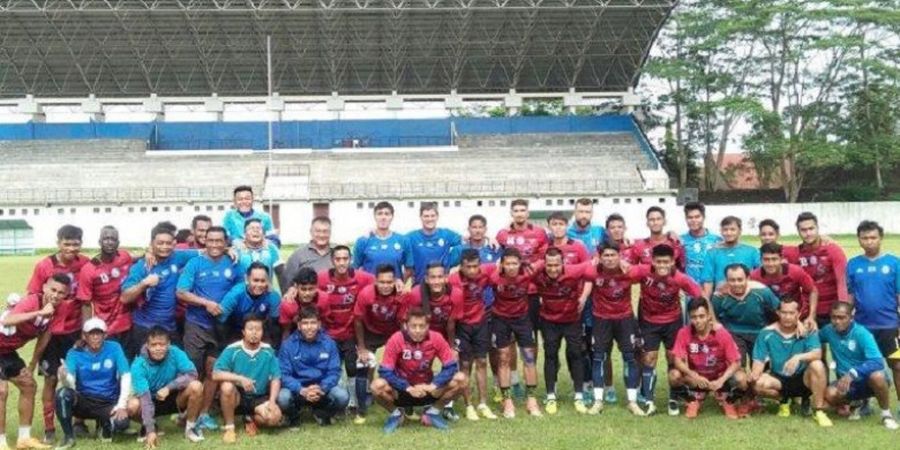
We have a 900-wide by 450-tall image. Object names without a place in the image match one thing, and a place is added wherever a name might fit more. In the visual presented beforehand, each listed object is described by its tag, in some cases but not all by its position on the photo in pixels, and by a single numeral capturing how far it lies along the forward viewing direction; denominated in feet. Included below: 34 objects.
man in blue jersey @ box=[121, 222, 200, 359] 23.20
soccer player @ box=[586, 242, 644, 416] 24.14
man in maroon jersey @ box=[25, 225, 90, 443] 21.48
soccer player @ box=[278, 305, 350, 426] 22.22
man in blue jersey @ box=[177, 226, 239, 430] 23.24
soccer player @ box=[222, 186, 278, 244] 27.43
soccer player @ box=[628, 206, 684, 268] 25.02
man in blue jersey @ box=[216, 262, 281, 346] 23.12
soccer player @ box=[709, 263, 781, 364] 23.70
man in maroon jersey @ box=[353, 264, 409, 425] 23.50
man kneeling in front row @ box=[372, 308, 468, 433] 22.03
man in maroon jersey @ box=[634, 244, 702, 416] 23.68
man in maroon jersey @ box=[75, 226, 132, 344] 22.49
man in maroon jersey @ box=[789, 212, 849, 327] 24.73
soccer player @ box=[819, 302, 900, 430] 21.75
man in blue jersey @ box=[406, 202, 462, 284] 27.48
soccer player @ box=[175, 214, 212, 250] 26.71
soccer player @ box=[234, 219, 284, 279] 24.85
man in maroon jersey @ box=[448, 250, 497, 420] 23.85
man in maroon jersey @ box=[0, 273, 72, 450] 20.40
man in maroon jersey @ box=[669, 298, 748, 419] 22.81
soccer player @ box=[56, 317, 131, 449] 20.67
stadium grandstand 130.21
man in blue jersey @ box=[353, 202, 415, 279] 26.61
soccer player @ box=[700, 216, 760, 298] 25.20
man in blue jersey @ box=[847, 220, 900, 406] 23.85
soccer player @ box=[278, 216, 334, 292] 25.40
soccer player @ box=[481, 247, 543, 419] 24.32
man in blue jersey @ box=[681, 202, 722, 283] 26.14
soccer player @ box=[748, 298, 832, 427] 22.30
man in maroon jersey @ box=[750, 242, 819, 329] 24.06
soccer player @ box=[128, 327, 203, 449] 20.93
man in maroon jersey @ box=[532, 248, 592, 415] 24.18
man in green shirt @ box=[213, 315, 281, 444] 21.61
